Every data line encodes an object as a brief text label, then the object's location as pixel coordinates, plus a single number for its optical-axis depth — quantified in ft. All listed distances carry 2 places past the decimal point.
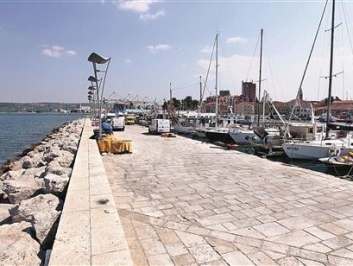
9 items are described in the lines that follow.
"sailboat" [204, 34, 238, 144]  84.48
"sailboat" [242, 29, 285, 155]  63.52
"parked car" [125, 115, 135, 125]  154.98
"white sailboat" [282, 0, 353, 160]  51.00
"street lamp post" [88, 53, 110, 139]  41.15
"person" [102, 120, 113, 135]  58.31
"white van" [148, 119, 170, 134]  87.45
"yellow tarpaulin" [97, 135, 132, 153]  43.62
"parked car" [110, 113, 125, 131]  101.09
